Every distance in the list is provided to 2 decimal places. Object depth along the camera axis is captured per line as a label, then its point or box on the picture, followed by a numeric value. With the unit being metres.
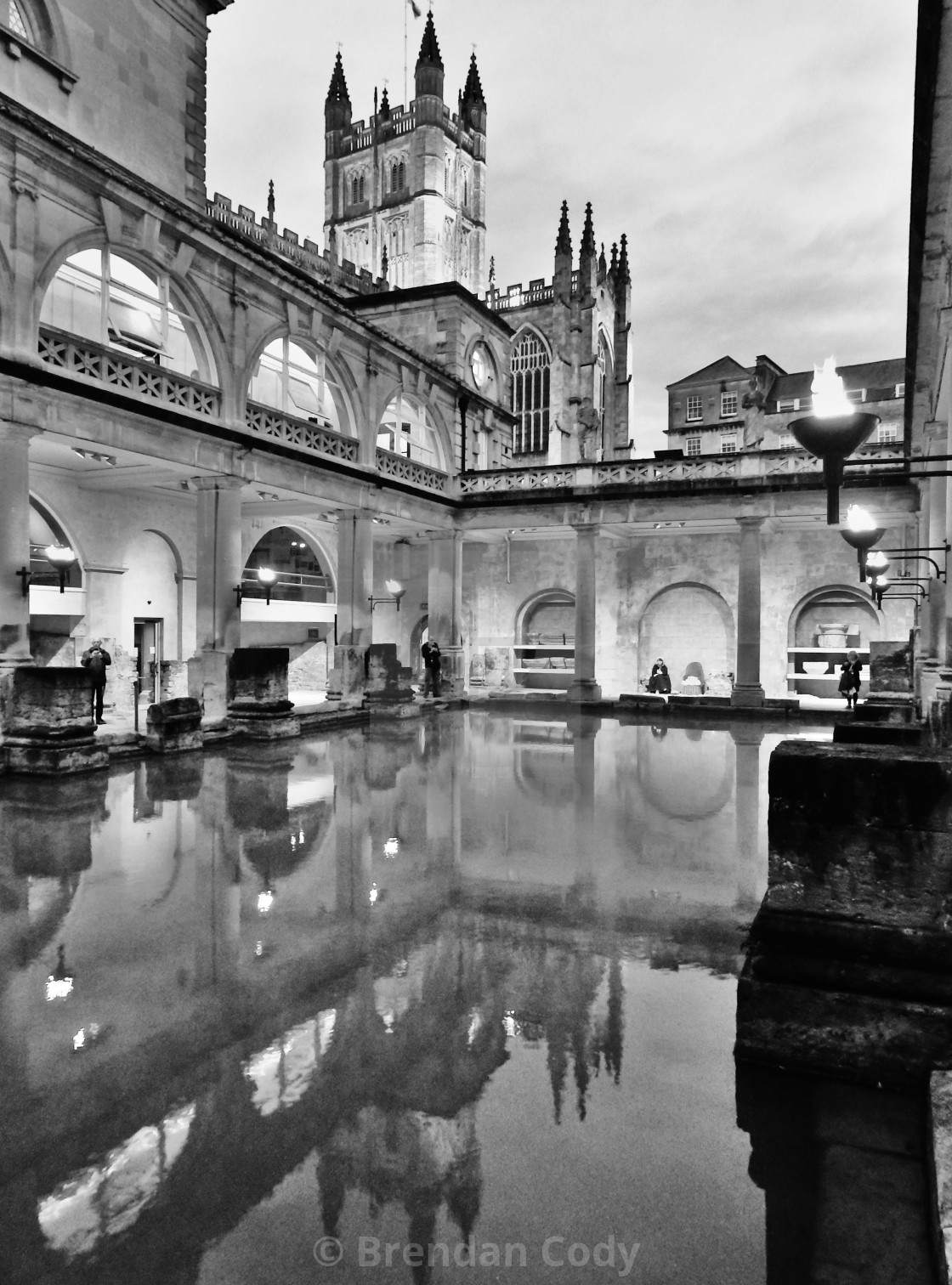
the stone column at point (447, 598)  23.34
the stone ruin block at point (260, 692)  14.48
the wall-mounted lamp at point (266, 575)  20.14
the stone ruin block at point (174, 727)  12.37
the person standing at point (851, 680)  18.31
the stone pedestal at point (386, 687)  18.47
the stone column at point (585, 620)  22.20
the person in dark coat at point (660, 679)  22.81
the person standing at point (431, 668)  22.08
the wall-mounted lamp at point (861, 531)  7.50
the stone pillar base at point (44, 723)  10.40
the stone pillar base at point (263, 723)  14.29
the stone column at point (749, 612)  20.47
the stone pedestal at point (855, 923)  3.17
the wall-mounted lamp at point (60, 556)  14.17
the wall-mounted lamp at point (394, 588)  27.38
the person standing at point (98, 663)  14.31
